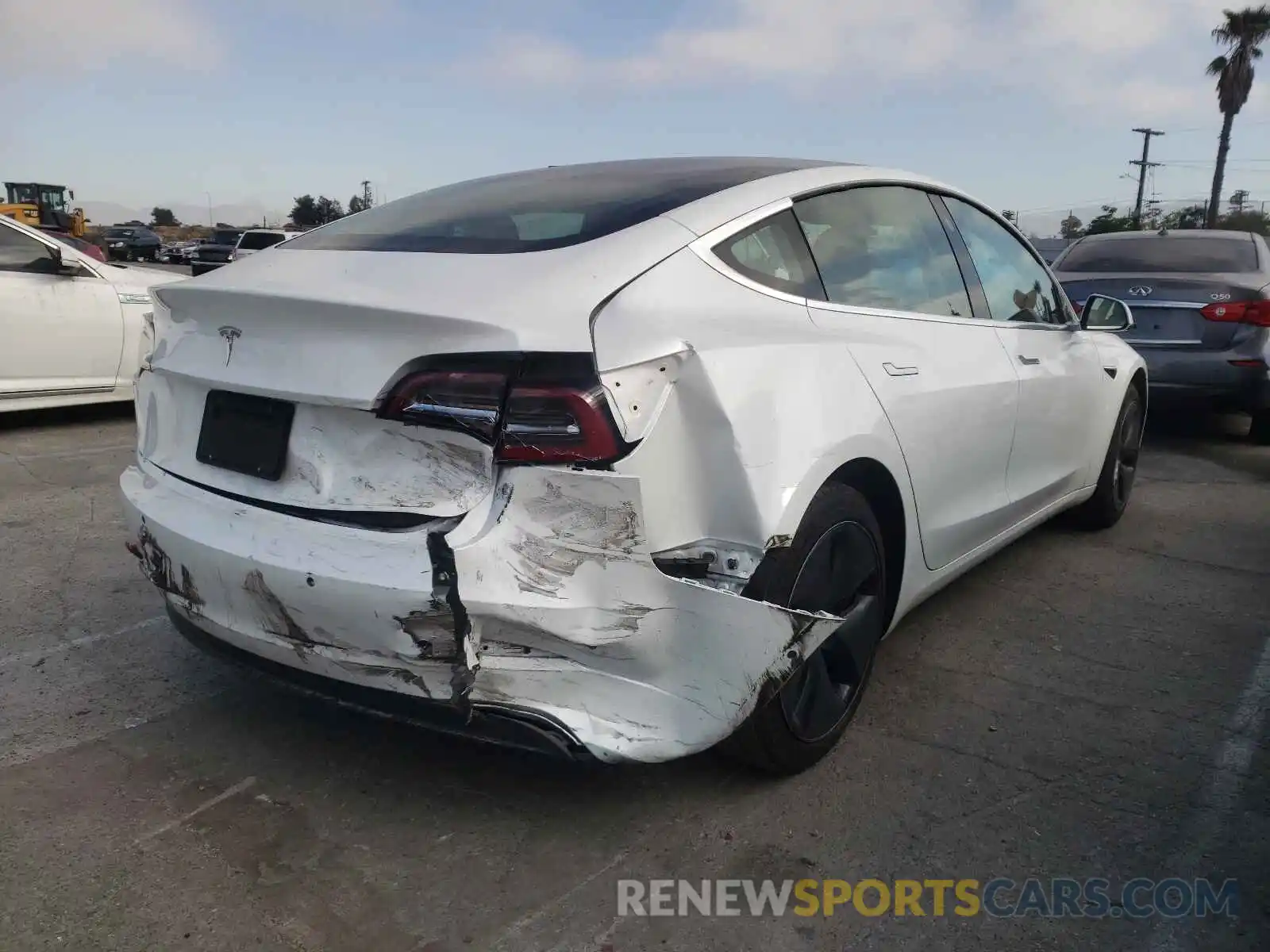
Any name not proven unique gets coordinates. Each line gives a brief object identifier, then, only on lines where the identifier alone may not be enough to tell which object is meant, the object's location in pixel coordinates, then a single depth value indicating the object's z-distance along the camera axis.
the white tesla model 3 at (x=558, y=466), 2.02
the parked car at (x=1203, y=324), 6.70
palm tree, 38.16
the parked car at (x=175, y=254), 42.69
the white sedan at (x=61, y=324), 6.56
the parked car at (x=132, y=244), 41.34
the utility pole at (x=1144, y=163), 53.69
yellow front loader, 22.61
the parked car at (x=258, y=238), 26.03
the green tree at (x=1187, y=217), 44.08
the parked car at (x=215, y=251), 27.03
